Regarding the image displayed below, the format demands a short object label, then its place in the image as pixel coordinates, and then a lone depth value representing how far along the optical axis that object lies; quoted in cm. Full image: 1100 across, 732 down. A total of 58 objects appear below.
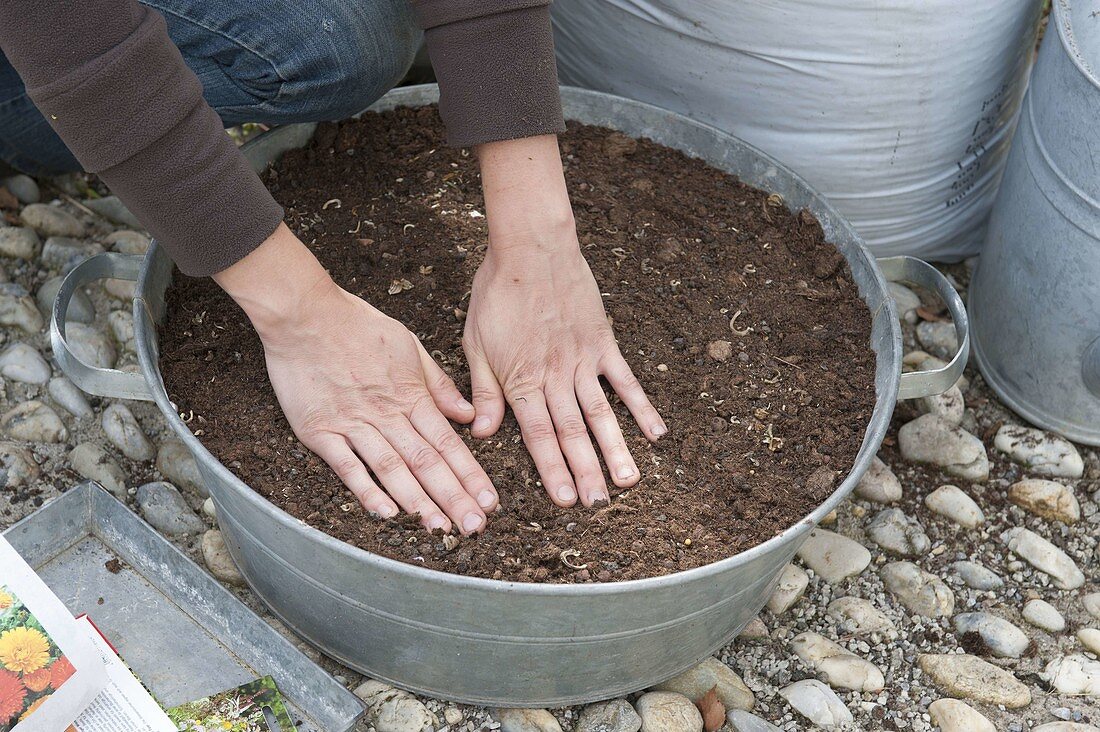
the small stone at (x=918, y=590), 143
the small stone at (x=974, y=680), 132
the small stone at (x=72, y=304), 168
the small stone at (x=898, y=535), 150
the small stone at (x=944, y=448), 160
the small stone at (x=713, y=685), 130
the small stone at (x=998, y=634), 138
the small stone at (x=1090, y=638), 139
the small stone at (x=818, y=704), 128
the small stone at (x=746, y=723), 125
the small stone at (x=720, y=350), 136
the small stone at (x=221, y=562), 140
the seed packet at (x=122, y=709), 114
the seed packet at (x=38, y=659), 107
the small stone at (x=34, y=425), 153
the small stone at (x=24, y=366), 160
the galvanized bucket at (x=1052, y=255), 143
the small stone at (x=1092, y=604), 145
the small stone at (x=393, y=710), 124
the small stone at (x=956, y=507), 154
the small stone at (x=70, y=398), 158
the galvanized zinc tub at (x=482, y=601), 104
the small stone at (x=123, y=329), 167
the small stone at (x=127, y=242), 179
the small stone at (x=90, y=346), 161
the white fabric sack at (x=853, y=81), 154
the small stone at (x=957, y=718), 127
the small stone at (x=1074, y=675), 134
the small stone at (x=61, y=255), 176
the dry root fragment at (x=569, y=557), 113
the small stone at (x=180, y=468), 150
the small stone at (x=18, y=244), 176
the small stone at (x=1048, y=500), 156
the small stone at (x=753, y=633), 138
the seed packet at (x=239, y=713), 117
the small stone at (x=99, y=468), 148
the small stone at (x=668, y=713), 124
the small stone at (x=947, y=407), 166
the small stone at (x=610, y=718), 124
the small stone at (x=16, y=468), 147
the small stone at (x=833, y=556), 146
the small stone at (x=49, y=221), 182
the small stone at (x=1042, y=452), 163
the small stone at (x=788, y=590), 141
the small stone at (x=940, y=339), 176
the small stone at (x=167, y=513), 145
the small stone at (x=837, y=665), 133
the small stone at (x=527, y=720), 124
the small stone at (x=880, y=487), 156
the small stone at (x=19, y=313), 167
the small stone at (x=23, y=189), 188
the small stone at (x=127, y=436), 153
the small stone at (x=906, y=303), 182
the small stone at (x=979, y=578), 147
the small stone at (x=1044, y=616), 142
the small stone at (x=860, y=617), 140
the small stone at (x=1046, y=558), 148
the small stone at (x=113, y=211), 186
